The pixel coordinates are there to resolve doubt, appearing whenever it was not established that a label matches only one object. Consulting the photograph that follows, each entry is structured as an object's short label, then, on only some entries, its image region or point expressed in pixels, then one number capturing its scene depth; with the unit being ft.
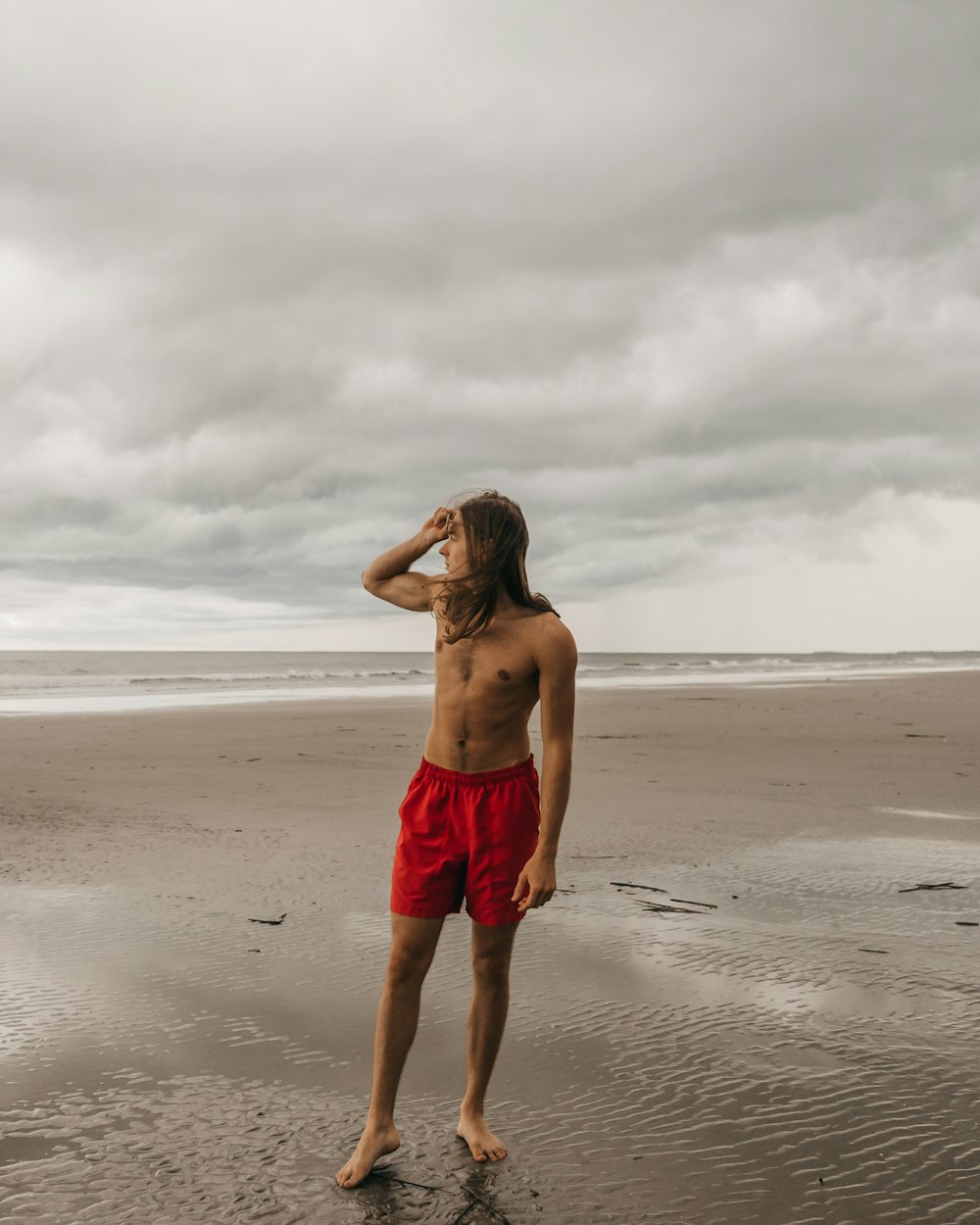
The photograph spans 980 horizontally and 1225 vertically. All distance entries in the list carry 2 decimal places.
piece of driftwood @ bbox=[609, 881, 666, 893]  19.81
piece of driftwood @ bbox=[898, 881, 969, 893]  19.67
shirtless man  10.03
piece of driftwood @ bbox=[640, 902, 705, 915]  18.03
